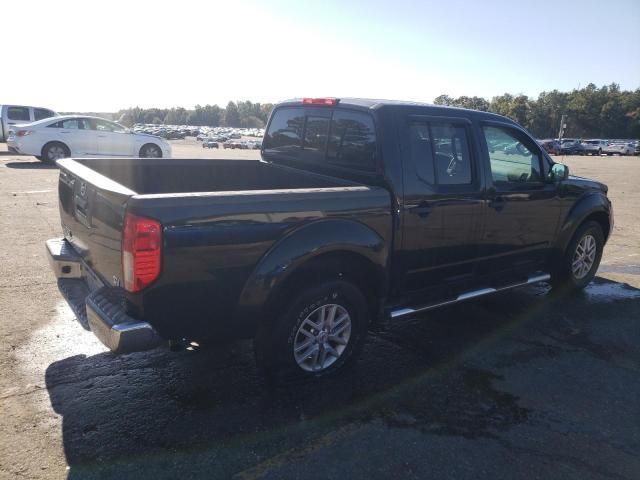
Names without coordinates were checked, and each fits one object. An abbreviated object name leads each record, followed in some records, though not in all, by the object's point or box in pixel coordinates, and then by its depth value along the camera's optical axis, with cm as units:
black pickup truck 285
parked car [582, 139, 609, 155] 5231
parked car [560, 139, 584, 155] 5188
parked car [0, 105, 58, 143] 1895
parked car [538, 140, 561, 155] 4883
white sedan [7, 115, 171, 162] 1548
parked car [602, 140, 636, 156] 5162
